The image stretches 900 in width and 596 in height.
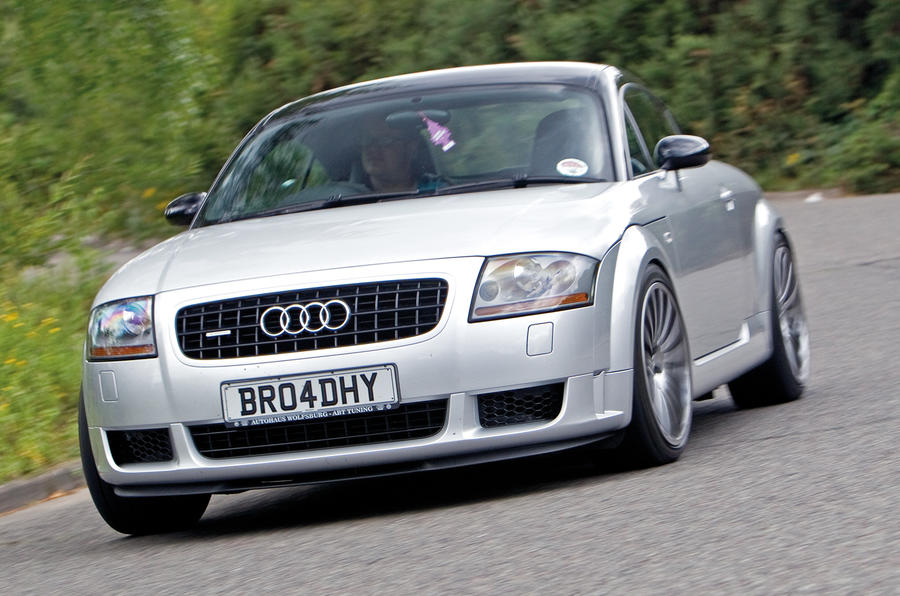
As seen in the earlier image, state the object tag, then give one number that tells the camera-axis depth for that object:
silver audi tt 10.95
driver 13.34
